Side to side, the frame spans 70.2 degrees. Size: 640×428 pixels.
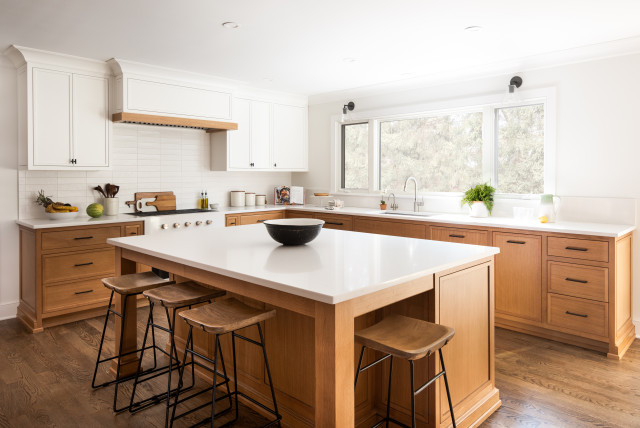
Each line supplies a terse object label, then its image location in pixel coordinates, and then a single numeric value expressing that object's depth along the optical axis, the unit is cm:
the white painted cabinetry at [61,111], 418
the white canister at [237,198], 604
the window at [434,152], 507
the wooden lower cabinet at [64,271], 405
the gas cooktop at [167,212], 500
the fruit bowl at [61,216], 430
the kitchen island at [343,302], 173
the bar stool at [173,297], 239
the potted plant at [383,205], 567
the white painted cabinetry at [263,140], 574
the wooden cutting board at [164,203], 532
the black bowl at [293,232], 267
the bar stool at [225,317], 204
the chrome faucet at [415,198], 535
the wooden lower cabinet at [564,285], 351
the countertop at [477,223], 364
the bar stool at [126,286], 271
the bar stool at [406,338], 186
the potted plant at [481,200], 462
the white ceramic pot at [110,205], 482
